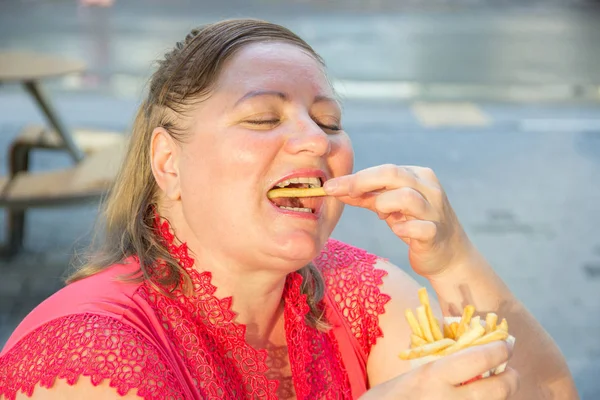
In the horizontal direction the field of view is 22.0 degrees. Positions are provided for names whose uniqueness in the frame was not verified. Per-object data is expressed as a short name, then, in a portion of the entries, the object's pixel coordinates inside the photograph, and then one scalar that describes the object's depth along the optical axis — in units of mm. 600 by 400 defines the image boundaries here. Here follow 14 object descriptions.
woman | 1218
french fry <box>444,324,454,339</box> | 1196
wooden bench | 2656
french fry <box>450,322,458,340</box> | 1193
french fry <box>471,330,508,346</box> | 1157
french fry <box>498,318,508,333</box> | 1172
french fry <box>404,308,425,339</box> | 1179
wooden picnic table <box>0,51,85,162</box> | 2898
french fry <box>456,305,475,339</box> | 1179
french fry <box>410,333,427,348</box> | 1171
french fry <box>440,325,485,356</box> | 1159
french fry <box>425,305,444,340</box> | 1180
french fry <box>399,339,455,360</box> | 1157
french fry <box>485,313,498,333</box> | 1177
